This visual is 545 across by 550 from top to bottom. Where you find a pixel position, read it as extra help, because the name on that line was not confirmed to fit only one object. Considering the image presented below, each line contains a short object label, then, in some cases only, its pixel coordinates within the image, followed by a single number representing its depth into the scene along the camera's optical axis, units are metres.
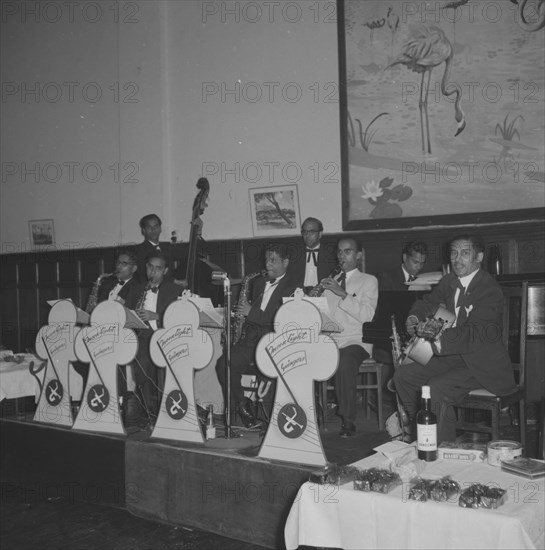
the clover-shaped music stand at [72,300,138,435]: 4.26
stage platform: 3.50
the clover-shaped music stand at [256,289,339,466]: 3.34
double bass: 6.38
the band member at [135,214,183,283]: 7.09
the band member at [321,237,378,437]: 4.50
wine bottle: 2.60
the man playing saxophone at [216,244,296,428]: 4.97
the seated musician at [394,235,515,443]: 3.95
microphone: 4.16
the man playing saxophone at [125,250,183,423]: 5.15
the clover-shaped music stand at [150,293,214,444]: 3.95
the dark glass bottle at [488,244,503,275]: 5.77
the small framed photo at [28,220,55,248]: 8.76
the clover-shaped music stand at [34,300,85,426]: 4.55
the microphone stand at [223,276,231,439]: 4.11
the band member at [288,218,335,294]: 6.29
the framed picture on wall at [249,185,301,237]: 7.16
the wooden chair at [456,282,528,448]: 3.90
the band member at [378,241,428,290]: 5.89
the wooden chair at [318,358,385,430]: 4.73
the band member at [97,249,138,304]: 6.02
